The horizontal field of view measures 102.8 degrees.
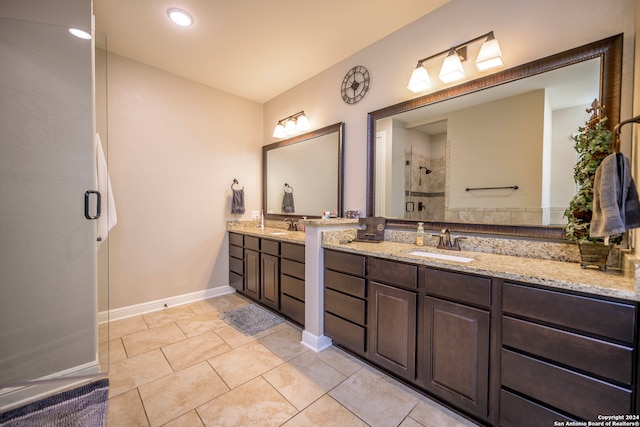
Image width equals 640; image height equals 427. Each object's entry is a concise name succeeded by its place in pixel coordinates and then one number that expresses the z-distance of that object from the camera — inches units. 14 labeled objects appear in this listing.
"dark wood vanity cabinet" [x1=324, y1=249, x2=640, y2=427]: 40.3
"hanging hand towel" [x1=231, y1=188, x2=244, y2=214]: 137.9
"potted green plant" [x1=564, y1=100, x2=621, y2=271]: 51.6
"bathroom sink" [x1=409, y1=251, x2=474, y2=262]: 64.1
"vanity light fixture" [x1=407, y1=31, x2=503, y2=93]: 67.0
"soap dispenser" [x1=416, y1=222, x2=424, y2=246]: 82.0
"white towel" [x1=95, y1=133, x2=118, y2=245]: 75.9
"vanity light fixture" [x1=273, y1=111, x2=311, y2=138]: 121.4
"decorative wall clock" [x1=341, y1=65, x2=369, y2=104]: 99.5
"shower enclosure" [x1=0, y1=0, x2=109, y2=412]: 63.4
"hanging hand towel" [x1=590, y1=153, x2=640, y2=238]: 43.4
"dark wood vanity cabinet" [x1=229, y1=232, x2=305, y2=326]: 95.7
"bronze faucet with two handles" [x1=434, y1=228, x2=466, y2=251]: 74.6
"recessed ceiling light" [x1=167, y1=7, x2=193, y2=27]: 80.7
